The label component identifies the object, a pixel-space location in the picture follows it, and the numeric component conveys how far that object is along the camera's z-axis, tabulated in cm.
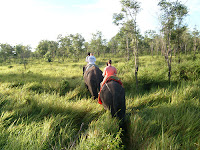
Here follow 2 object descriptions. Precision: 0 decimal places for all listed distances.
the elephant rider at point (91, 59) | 577
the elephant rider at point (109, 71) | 379
